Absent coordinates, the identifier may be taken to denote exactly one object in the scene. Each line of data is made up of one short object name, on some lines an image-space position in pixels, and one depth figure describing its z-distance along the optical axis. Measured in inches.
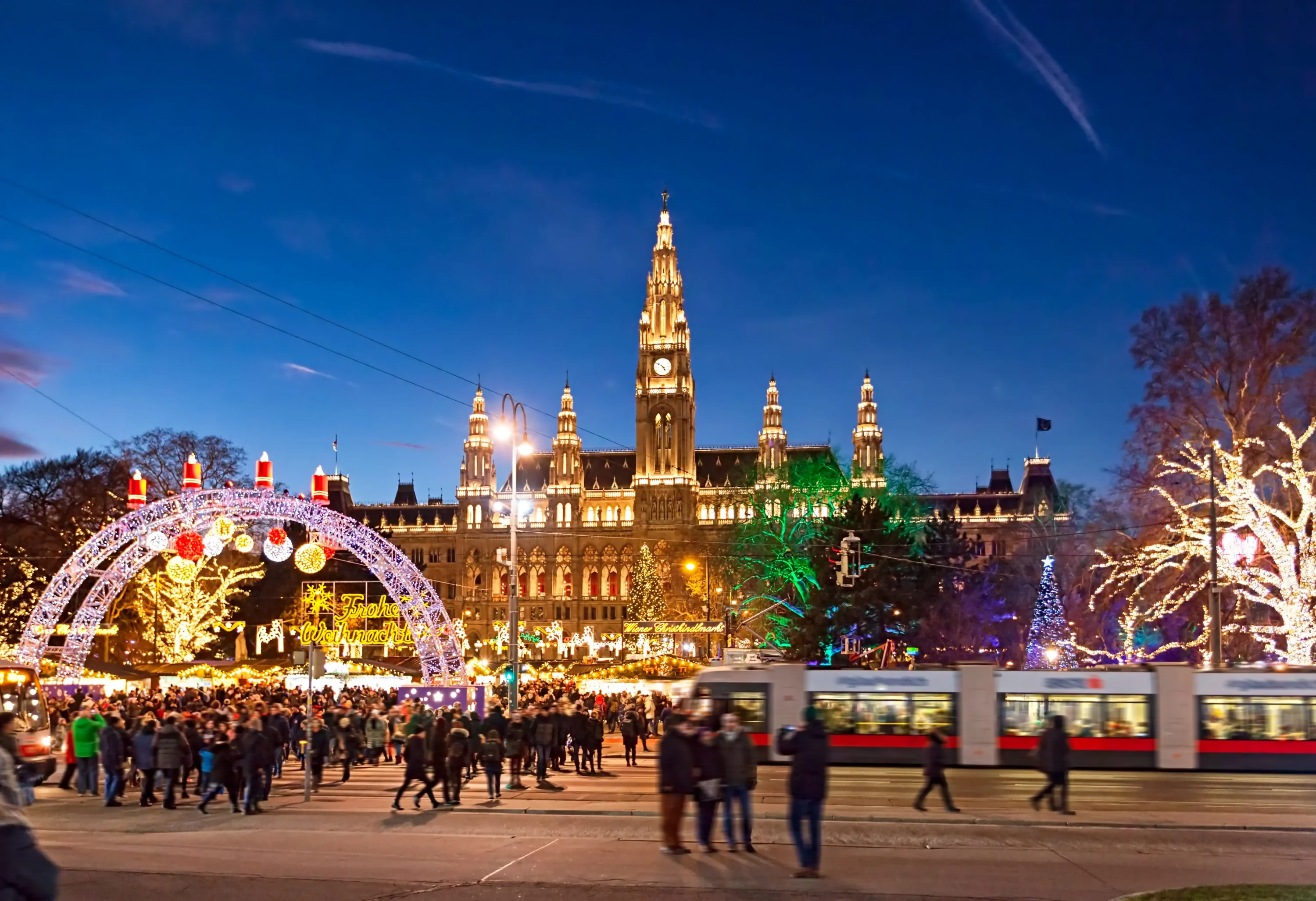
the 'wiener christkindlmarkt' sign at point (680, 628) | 3009.4
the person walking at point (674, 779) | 506.3
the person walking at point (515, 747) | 807.7
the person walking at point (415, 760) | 684.1
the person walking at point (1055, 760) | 657.6
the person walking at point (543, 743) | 850.8
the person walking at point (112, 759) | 735.7
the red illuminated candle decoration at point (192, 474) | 1400.1
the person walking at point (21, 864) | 236.1
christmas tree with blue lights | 2117.4
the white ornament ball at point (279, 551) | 1565.0
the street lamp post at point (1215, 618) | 1147.9
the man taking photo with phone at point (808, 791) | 465.4
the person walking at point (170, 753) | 707.4
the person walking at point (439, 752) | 703.1
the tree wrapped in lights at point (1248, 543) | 1227.9
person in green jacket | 802.2
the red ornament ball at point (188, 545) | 1370.6
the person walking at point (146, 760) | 733.9
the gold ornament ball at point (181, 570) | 1643.7
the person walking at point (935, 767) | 658.2
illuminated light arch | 1350.9
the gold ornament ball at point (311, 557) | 1547.7
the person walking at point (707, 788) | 519.5
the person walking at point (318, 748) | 824.9
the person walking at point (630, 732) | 1093.1
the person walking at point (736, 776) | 526.6
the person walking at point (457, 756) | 706.8
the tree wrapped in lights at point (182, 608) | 2234.3
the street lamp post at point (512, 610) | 1116.0
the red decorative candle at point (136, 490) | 1440.7
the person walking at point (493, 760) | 733.3
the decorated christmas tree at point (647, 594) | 4362.7
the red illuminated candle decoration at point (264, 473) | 1428.4
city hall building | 5093.5
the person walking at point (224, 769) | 682.8
